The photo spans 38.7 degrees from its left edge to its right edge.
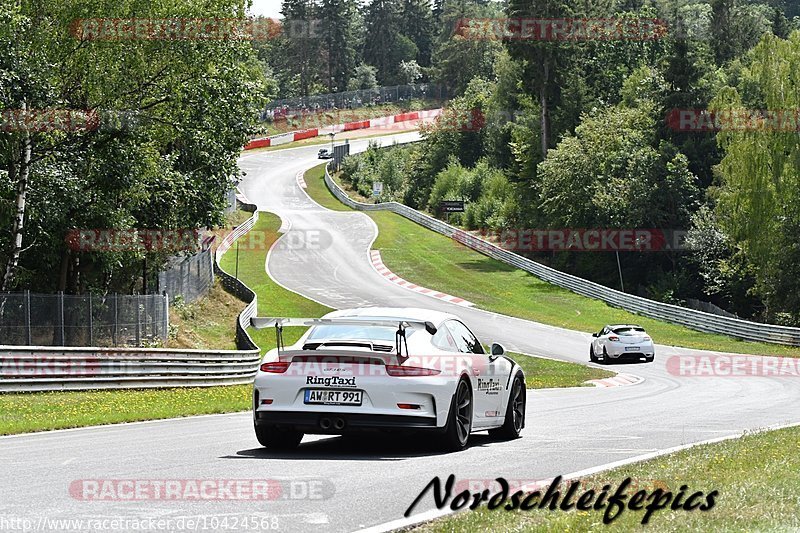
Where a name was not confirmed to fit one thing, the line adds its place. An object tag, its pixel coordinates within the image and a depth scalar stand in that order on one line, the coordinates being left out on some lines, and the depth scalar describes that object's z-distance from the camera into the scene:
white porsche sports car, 10.94
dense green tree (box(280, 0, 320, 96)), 160.62
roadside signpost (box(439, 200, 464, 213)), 88.06
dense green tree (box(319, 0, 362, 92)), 162.25
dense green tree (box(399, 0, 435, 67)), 187.88
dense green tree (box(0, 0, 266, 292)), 28.84
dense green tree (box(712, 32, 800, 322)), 54.25
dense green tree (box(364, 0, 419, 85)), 173.75
